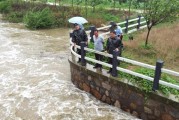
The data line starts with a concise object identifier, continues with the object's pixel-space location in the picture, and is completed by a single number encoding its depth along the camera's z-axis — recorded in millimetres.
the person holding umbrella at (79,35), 10953
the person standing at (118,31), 12320
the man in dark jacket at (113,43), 9376
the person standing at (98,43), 10127
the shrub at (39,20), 23884
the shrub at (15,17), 27469
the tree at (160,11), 12898
